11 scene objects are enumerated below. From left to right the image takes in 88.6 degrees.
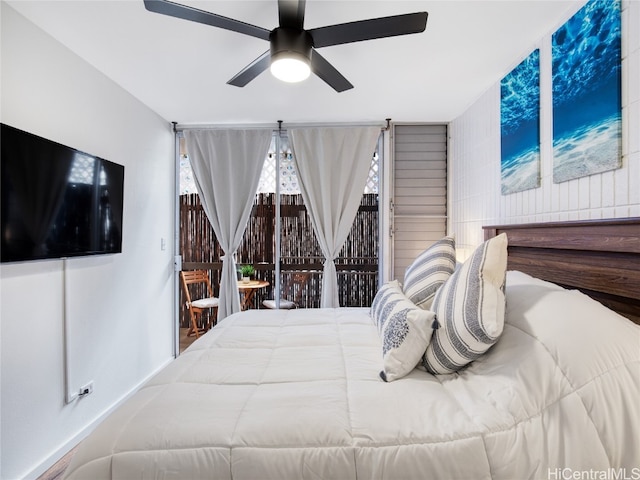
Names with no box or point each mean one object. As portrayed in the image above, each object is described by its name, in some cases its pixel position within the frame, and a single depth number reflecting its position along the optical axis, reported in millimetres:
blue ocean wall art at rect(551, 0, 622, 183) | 1400
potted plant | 3551
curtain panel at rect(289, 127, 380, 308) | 3318
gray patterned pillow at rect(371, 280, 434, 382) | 1241
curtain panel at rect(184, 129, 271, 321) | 3396
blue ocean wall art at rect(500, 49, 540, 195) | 1956
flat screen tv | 1608
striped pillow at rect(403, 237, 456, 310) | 1657
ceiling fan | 1374
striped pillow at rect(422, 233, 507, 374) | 1120
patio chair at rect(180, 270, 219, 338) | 3547
